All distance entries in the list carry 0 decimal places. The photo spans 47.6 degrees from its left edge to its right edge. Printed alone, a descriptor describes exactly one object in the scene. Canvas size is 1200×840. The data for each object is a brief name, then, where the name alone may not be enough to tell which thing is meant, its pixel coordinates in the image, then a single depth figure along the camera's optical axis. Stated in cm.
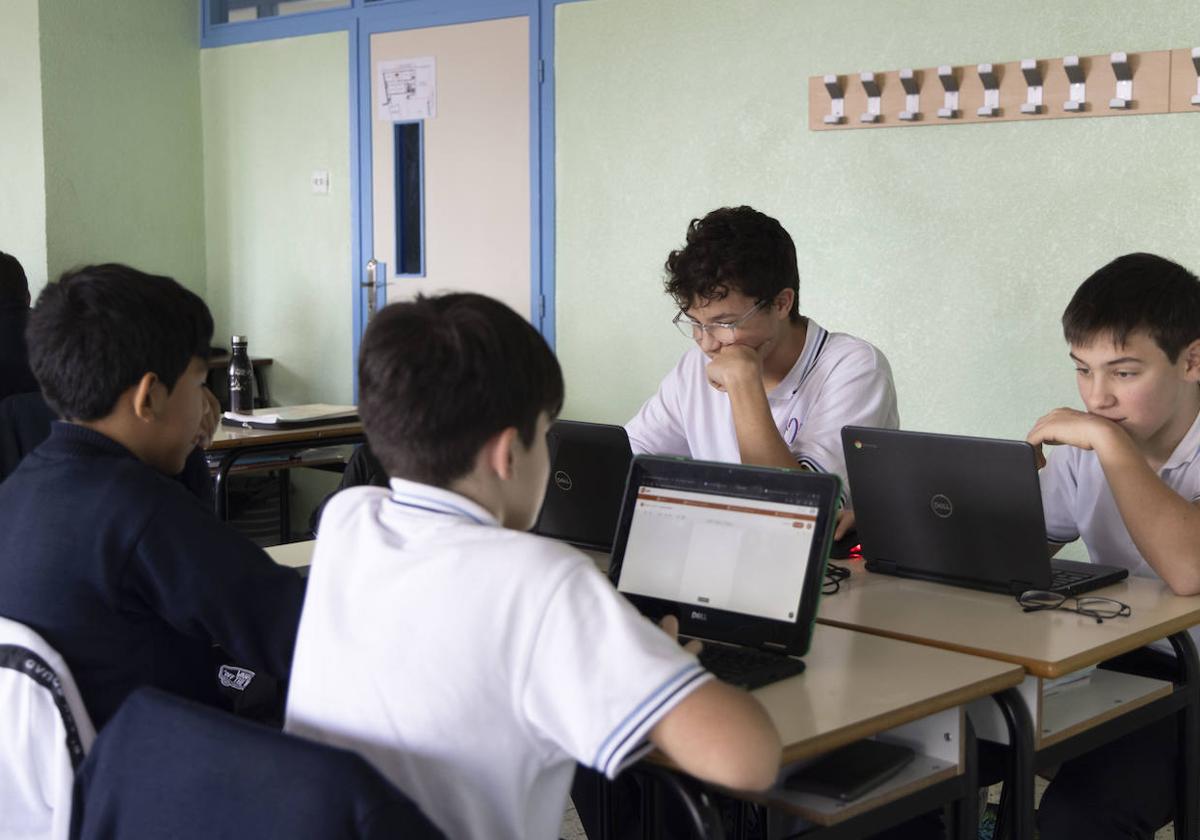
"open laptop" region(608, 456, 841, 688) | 172
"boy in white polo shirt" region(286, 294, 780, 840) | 121
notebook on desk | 408
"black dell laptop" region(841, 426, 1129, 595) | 200
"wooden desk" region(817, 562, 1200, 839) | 175
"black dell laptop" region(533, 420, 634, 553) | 232
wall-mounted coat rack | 359
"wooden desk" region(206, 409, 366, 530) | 390
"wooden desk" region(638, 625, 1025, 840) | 150
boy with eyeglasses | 254
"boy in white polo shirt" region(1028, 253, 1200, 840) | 205
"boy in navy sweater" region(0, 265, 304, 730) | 157
